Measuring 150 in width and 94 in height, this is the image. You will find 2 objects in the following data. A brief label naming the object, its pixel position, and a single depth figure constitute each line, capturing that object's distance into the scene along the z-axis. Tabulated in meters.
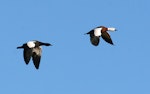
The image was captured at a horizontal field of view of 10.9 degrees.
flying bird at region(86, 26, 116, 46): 47.41
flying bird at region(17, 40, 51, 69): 46.44
